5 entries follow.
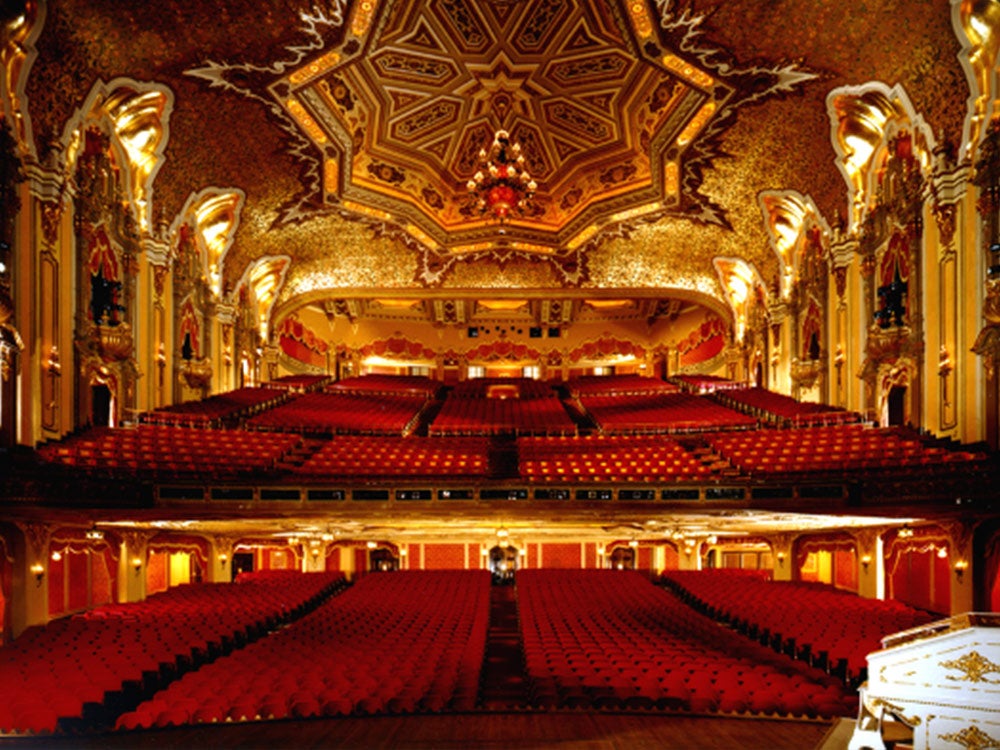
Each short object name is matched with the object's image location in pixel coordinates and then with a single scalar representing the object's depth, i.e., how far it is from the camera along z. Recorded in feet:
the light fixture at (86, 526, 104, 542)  49.01
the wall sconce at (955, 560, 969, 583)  43.60
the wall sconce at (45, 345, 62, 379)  44.80
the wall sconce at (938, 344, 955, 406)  46.75
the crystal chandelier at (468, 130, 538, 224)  65.72
